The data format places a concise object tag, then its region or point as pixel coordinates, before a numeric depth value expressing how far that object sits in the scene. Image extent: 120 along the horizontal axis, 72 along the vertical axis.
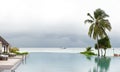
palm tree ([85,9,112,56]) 23.82
